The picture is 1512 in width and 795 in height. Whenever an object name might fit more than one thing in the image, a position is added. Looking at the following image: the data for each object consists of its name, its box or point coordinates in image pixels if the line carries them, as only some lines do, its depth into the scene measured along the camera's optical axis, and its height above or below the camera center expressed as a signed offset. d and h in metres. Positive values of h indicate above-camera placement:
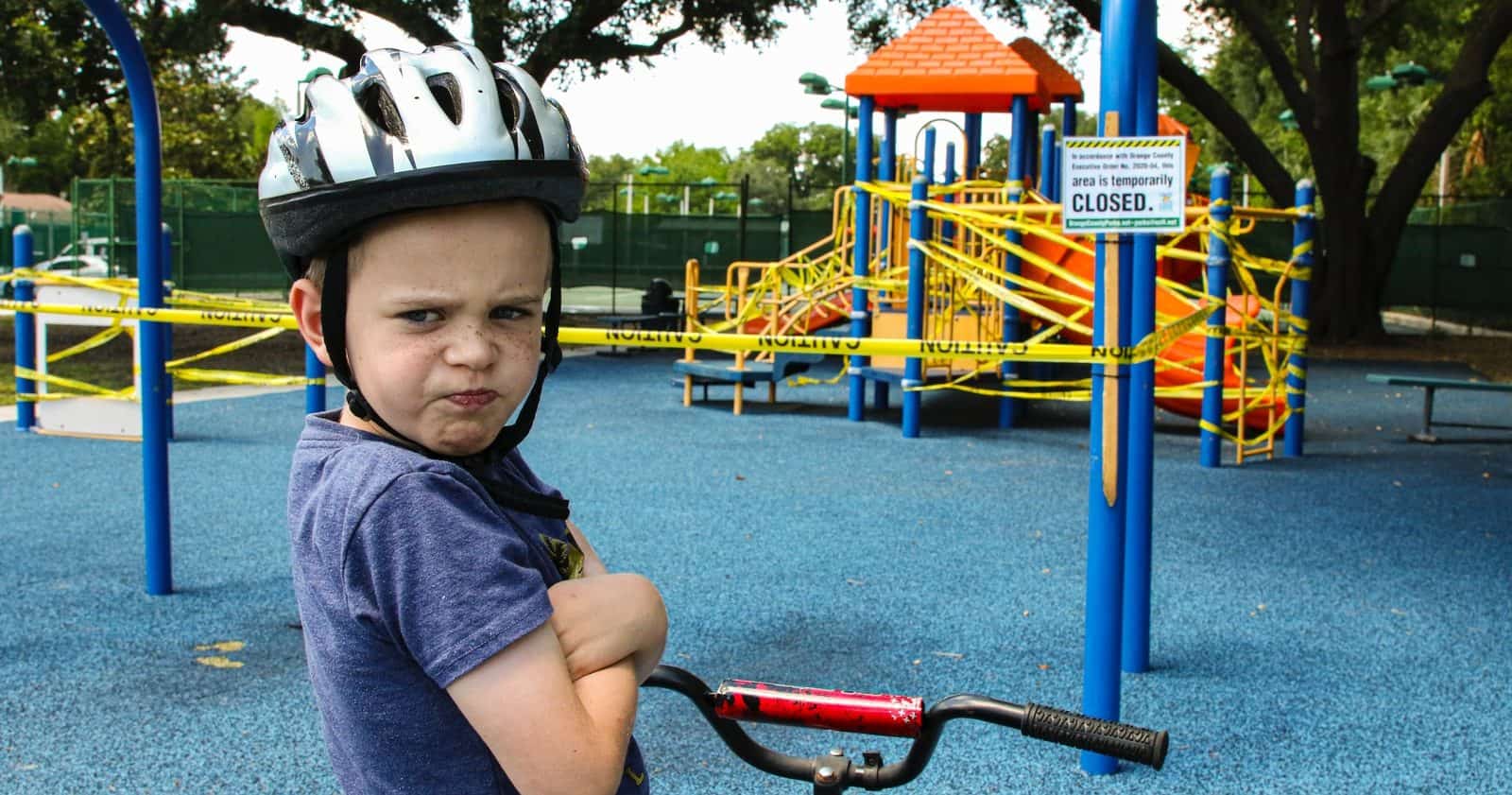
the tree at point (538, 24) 19.09 +4.01
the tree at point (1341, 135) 20.45 +2.67
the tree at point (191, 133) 44.00 +5.47
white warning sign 3.37 +0.30
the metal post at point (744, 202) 23.06 +1.73
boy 1.14 -0.14
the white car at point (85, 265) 27.83 +0.80
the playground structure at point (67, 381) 9.20 -0.52
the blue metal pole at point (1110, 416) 3.37 -0.25
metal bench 9.70 -0.51
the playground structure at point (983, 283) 9.20 +0.20
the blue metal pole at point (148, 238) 4.68 +0.21
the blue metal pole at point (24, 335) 9.53 -0.24
